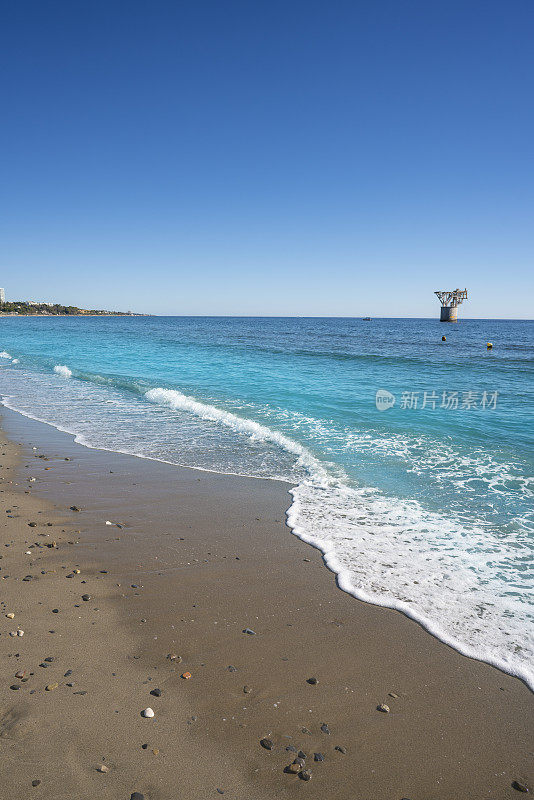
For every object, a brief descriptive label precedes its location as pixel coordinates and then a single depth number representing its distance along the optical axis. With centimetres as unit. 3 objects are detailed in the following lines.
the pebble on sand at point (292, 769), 295
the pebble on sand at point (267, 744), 311
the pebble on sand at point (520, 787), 292
